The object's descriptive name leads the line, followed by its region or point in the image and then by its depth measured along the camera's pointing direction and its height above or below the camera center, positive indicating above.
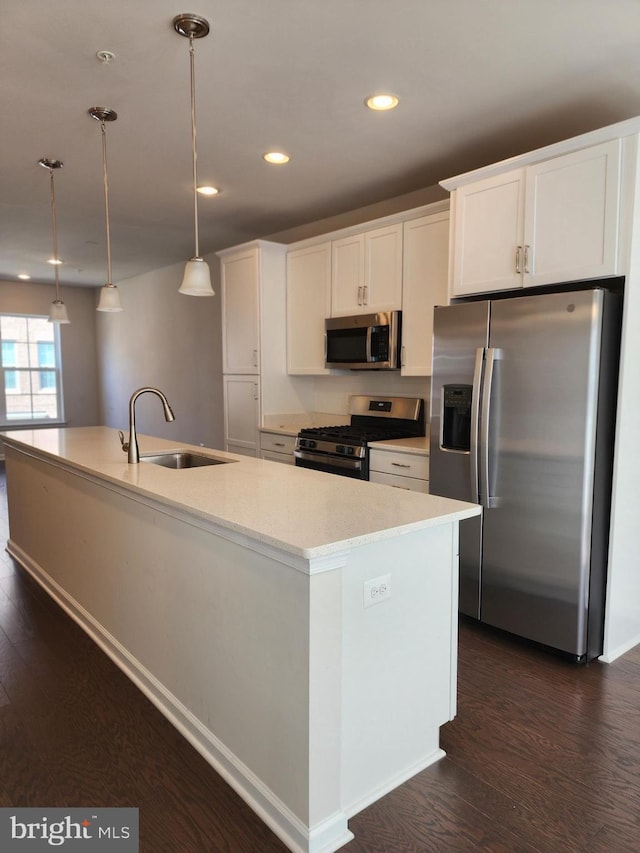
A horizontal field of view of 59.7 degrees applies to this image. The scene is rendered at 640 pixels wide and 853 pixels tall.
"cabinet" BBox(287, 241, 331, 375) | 4.25 +0.57
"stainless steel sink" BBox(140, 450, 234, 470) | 2.99 -0.45
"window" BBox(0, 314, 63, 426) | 8.10 +0.09
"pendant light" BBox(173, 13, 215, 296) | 2.43 +0.44
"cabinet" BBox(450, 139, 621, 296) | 2.39 +0.74
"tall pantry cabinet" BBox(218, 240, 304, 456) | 4.51 +0.34
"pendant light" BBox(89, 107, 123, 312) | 3.22 +0.46
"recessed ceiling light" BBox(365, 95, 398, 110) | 2.54 +1.27
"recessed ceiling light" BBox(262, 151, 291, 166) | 3.21 +1.28
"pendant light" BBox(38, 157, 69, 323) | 3.96 +0.46
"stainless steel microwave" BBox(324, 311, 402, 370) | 3.71 +0.26
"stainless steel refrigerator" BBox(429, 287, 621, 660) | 2.43 -0.35
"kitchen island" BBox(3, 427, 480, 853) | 1.51 -0.78
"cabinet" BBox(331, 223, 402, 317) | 3.69 +0.74
